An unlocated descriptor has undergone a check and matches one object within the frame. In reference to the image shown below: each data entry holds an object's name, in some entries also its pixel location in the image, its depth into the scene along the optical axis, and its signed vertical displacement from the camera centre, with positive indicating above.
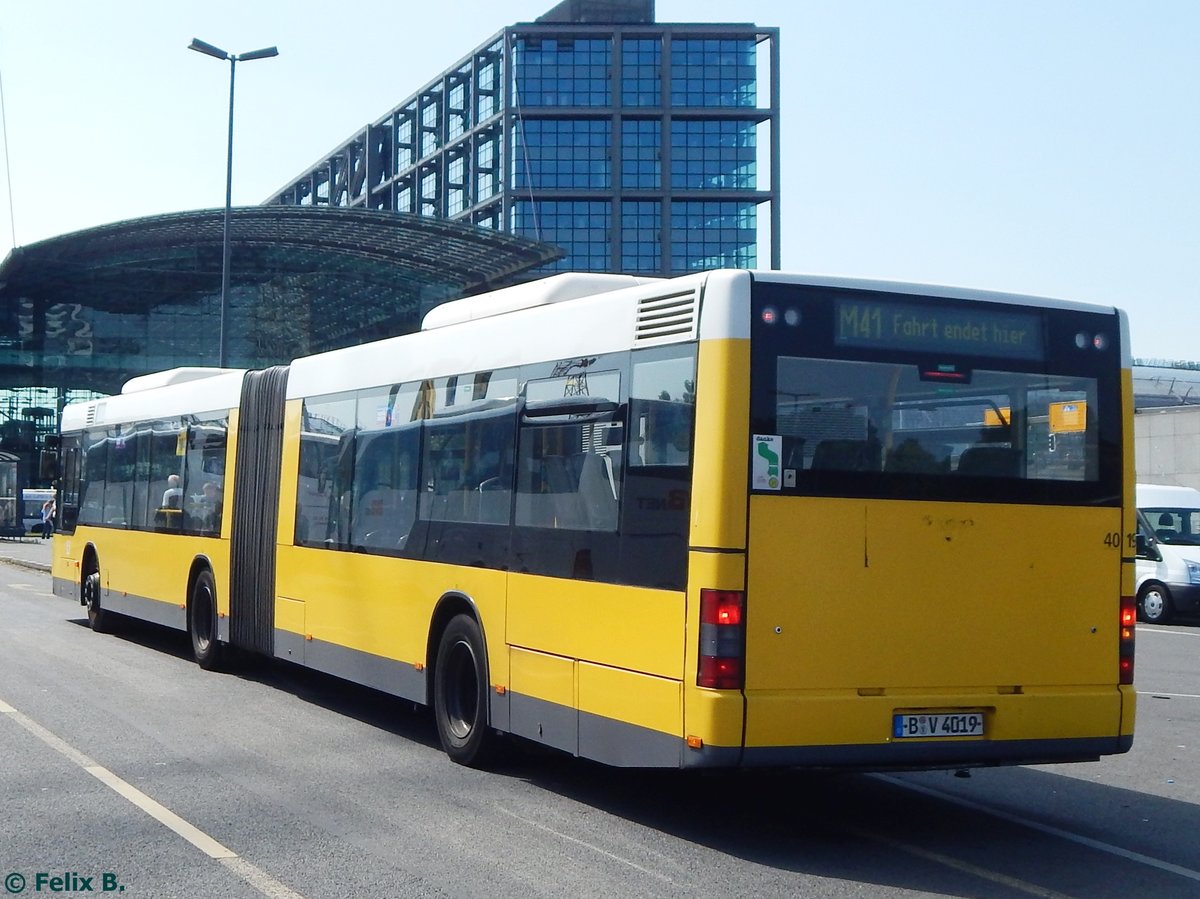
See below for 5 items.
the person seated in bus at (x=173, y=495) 15.84 +0.04
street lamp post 32.56 +9.61
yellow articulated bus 7.11 -0.08
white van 23.52 -0.58
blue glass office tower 80.25 +19.51
